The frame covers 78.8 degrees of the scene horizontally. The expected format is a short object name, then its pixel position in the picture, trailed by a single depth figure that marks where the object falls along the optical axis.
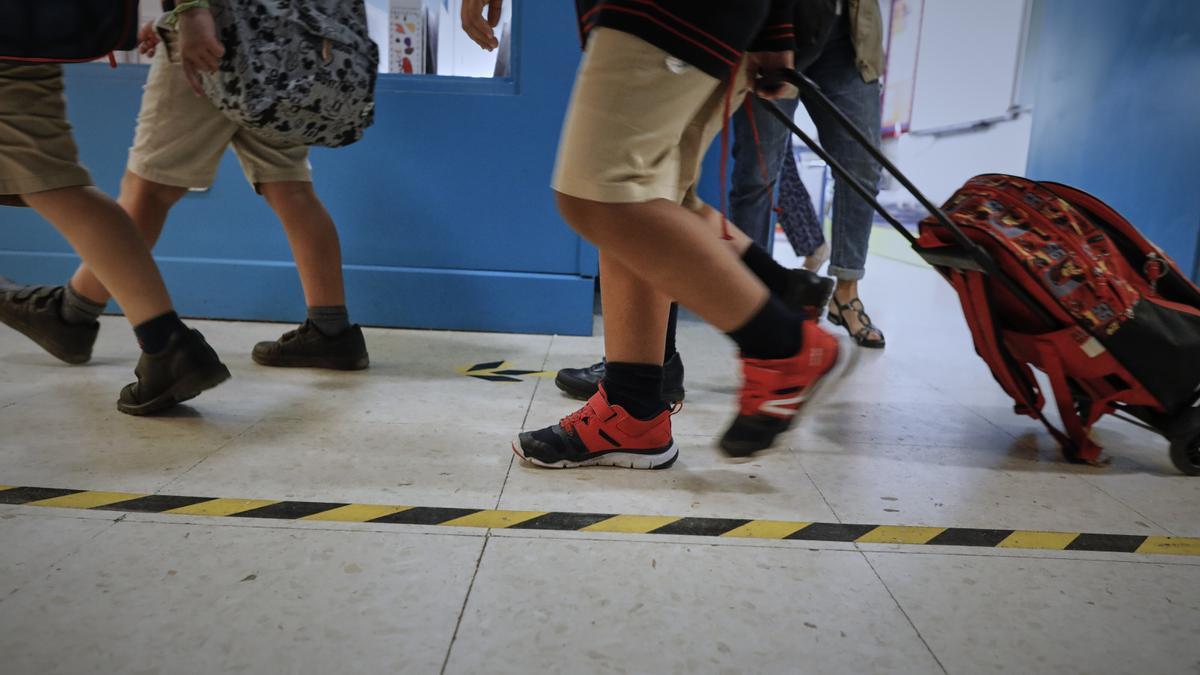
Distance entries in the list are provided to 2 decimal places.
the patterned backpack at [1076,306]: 1.25
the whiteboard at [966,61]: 4.48
